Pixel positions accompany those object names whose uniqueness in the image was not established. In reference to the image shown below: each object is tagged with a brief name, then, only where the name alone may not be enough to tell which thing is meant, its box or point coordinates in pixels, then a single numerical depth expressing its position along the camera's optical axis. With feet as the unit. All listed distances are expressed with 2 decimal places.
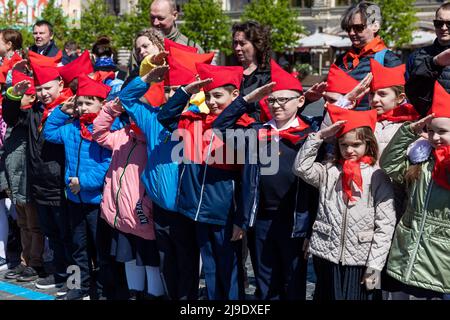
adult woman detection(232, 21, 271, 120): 17.58
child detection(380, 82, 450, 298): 12.15
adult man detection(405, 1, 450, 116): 14.06
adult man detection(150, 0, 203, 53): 20.02
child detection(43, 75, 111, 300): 17.21
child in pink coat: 16.07
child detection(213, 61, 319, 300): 14.08
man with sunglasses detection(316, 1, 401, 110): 15.94
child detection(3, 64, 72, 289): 18.62
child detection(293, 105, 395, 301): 12.85
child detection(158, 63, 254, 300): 14.53
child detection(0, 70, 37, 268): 19.80
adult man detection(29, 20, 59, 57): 25.36
